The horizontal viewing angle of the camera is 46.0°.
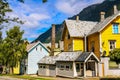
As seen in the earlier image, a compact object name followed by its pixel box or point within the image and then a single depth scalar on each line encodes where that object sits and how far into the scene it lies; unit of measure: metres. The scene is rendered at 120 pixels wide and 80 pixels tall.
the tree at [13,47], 33.00
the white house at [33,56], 34.60
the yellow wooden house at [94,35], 25.02
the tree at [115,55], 18.13
